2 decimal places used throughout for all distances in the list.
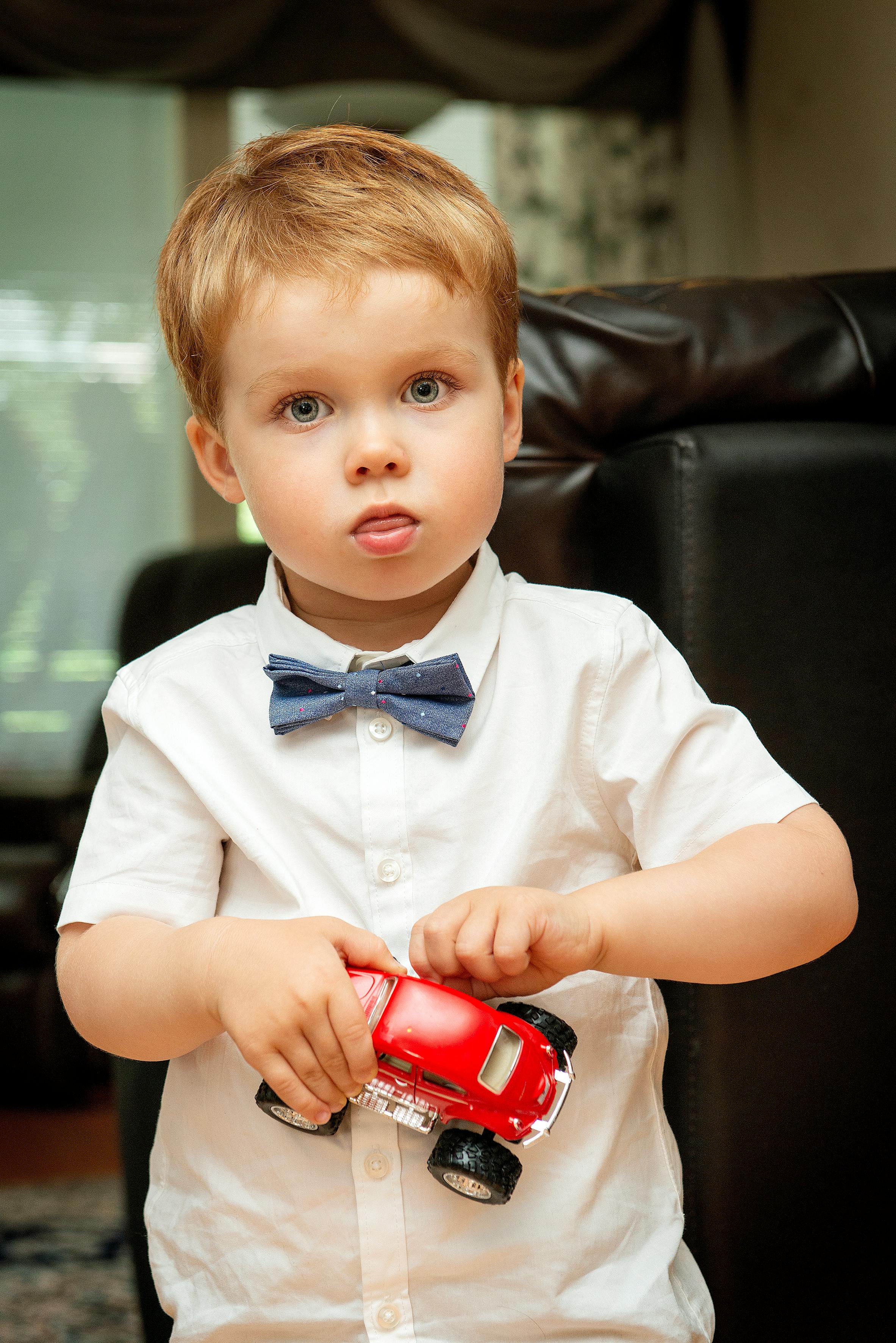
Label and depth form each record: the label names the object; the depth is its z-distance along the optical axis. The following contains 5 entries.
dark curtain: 3.20
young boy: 0.62
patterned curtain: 3.65
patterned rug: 1.30
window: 3.11
